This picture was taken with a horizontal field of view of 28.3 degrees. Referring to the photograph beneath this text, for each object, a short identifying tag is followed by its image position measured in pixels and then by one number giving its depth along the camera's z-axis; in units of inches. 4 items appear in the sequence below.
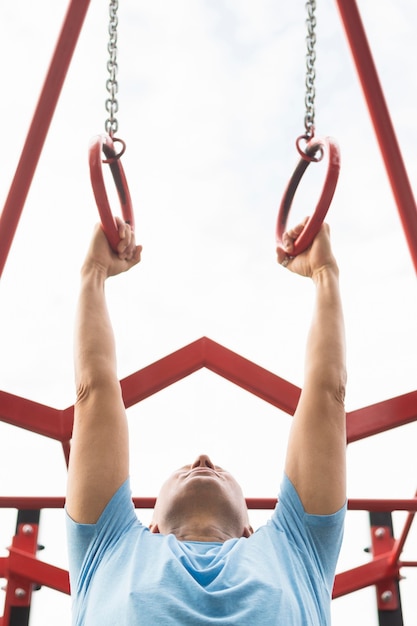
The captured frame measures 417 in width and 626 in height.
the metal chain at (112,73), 84.1
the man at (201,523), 56.6
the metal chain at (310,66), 83.0
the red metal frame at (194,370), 87.9
